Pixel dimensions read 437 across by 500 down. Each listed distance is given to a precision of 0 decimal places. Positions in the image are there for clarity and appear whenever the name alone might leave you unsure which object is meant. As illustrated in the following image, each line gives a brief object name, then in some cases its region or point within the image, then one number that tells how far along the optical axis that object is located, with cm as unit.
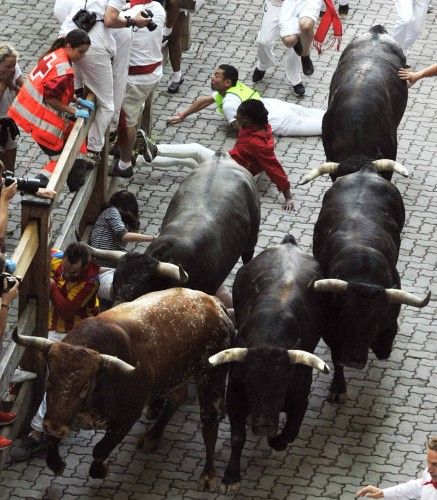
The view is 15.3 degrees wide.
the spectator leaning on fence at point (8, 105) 1672
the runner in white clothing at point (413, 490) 1270
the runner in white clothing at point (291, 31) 2072
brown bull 1288
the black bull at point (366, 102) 1791
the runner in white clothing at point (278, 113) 1950
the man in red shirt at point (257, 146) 1805
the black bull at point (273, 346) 1384
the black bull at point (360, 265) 1492
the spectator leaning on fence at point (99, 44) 1680
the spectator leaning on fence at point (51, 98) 1611
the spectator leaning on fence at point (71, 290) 1487
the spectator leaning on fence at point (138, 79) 1834
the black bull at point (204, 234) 1494
